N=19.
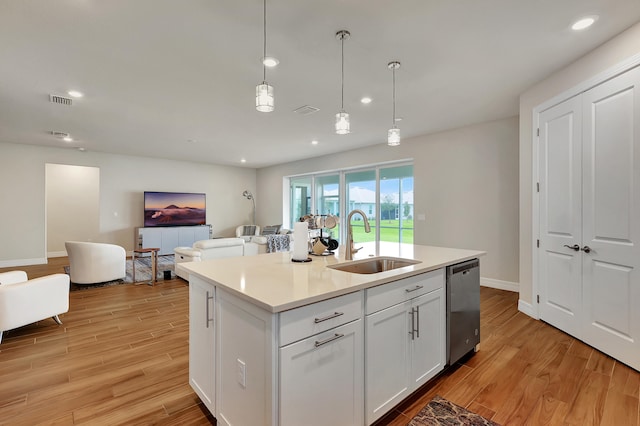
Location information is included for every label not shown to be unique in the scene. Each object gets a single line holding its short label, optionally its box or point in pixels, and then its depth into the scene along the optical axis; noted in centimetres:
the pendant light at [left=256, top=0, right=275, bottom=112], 192
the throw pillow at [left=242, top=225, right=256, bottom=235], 922
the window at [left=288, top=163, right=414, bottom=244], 616
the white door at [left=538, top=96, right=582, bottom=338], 292
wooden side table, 509
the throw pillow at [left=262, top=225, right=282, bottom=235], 819
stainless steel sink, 231
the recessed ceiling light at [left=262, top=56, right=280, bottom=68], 263
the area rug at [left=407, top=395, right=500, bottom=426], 179
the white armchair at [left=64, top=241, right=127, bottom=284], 464
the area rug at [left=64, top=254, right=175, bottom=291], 497
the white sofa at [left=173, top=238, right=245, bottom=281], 495
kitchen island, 130
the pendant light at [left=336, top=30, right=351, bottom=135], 234
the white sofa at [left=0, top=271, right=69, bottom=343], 280
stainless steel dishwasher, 229
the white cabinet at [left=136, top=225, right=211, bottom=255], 762
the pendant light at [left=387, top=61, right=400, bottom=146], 280
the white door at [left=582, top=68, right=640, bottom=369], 240
